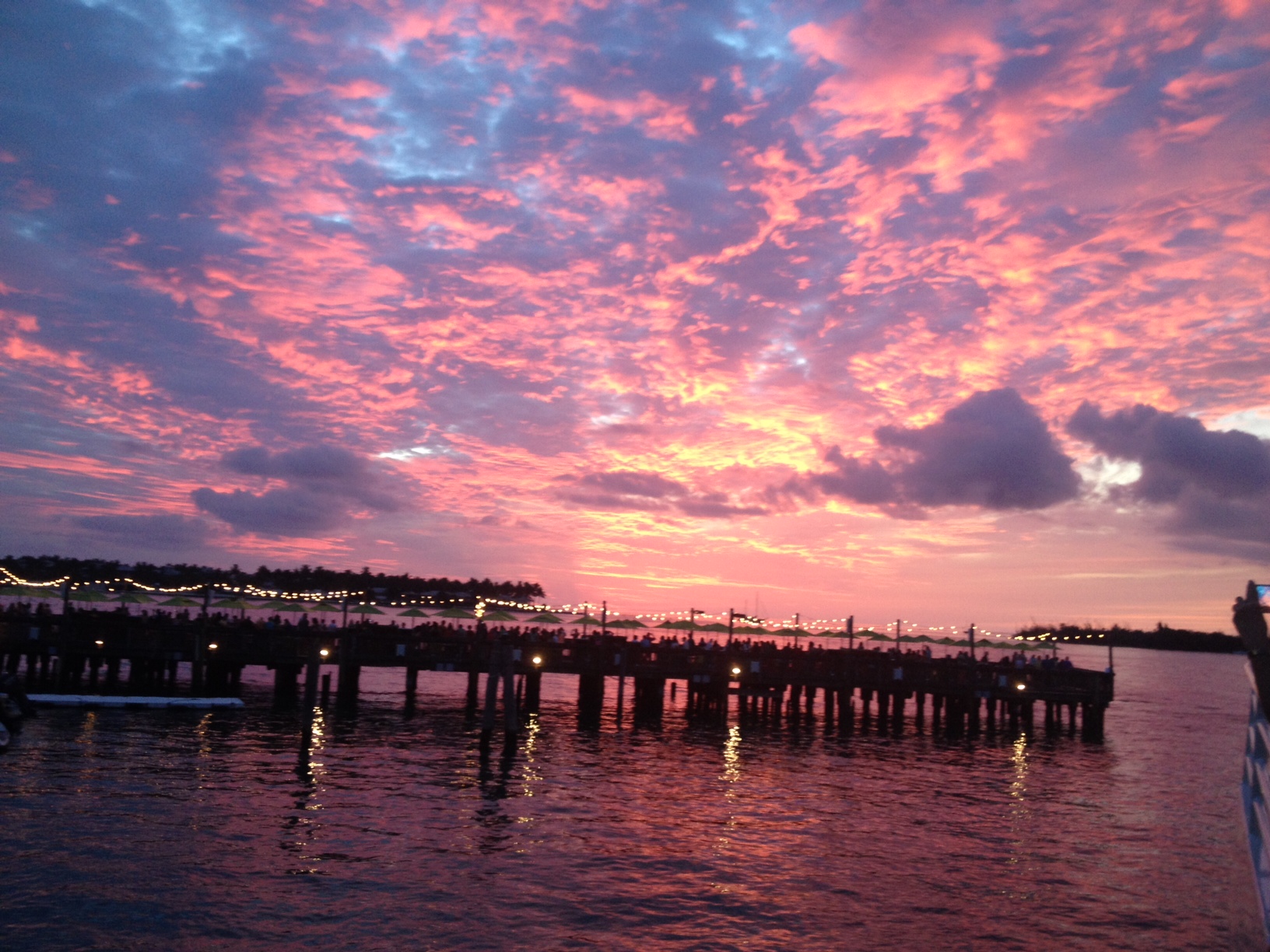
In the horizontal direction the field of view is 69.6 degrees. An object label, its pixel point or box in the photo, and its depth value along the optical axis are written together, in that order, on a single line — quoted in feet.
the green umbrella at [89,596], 160.58
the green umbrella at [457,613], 180.04
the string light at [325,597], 169.89
